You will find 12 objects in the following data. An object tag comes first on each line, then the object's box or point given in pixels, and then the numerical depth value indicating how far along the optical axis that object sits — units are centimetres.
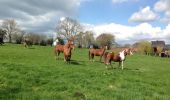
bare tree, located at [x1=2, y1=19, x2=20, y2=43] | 6087
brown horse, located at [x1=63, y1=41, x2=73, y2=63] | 1334
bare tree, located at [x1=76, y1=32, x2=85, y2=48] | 5601
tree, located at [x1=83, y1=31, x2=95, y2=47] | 5776
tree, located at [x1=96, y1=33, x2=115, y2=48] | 6096
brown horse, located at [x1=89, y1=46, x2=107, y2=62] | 1664
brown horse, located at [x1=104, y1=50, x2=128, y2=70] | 1256
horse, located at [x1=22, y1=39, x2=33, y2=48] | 2830
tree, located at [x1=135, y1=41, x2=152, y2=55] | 5190
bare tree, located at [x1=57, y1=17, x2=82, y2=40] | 5621
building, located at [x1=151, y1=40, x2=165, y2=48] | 8224
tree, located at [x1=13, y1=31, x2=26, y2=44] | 5689
